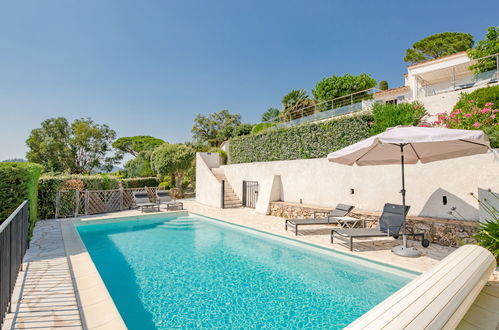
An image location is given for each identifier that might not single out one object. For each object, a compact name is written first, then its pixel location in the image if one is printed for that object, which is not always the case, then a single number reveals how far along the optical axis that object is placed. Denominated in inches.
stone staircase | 581.6
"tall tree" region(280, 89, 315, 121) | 1155.3
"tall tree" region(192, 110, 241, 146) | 1587.1
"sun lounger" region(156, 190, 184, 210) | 560.5
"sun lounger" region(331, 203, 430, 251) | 237.9
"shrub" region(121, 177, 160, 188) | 748.6
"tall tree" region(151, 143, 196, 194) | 787.4
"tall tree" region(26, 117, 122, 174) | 1290.1
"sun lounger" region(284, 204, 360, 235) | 302.4
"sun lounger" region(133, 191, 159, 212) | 525.3
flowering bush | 307.6
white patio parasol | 171.9
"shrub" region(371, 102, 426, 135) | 437.4
